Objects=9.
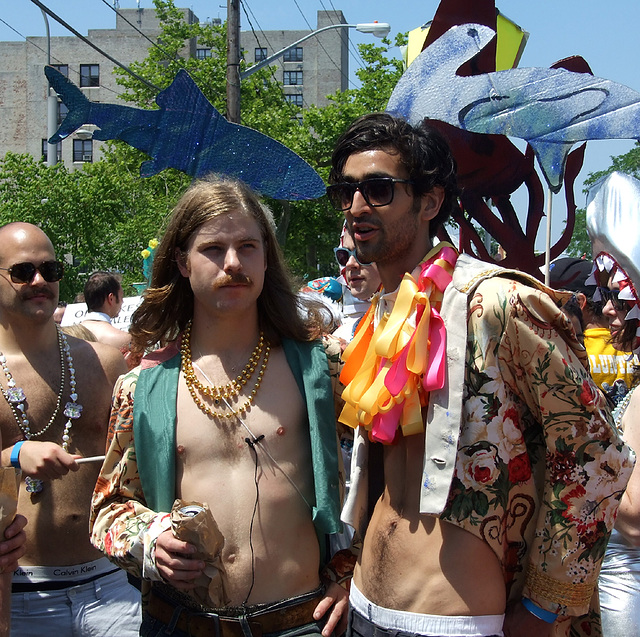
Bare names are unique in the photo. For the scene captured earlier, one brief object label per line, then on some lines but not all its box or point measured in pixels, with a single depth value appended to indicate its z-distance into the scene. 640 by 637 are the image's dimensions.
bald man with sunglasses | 3.14
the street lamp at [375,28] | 15.39
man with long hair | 2.38
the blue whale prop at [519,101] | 4.15
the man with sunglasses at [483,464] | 1.97
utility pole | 11.49
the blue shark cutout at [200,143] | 3.17
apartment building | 51.00
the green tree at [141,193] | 23.81
